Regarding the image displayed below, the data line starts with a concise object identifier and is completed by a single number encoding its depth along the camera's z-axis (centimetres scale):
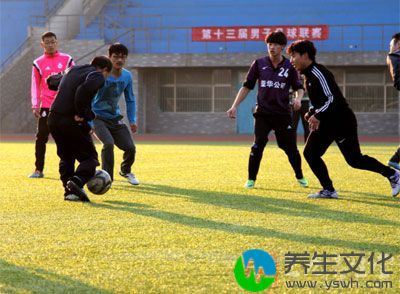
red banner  4896
